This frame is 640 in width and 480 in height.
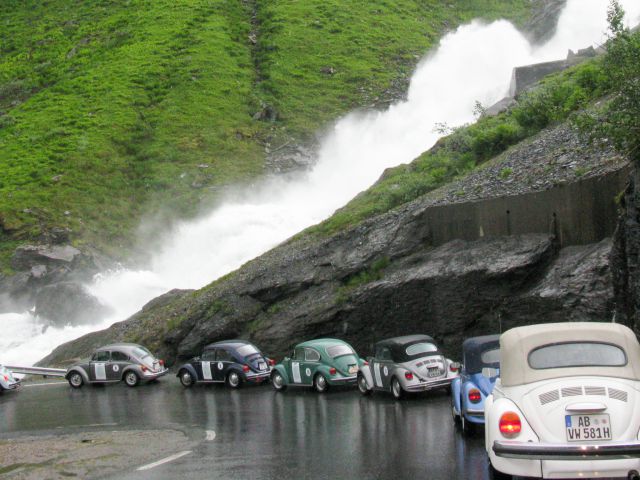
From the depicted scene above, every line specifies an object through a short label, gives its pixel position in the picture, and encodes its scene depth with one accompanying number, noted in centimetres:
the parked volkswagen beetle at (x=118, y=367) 2630
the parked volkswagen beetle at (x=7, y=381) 2742
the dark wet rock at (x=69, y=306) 4503
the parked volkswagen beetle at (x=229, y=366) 2350
